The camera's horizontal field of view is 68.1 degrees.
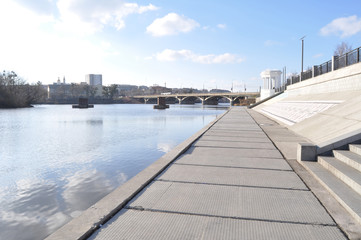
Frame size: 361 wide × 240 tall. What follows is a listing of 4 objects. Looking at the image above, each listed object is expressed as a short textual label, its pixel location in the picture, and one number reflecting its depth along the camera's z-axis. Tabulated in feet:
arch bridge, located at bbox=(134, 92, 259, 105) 319.80
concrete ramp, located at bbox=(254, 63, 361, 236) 16.97
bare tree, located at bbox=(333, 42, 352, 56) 226.99
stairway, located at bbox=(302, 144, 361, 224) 14.92
